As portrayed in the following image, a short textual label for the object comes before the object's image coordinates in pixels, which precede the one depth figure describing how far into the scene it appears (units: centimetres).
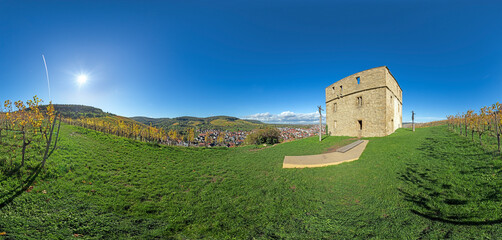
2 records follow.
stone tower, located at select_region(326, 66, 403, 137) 1708
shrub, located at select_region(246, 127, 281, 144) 2762
